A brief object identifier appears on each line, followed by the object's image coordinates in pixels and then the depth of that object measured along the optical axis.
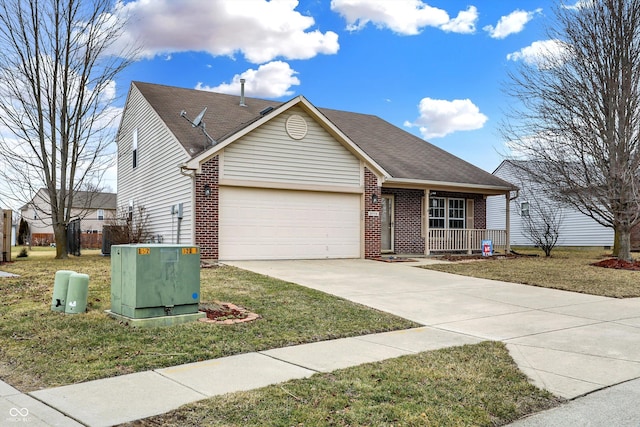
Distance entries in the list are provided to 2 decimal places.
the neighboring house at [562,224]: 29.84
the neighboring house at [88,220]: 49.75
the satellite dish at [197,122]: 16.26
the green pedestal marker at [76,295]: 7.54
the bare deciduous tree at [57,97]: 18.28
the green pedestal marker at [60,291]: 7.70
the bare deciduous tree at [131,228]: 18.67
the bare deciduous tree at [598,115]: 17.31
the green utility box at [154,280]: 6.94
